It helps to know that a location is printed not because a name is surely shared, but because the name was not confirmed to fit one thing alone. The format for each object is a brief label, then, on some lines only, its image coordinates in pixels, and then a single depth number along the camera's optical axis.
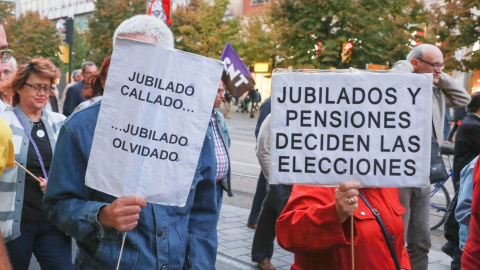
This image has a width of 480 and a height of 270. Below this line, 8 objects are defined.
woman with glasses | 3.86
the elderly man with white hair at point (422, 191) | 4.82
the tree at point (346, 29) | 26.80
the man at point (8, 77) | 4.72
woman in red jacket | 2.55
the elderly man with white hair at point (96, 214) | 2.36
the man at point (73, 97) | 9.52
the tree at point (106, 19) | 39.50
